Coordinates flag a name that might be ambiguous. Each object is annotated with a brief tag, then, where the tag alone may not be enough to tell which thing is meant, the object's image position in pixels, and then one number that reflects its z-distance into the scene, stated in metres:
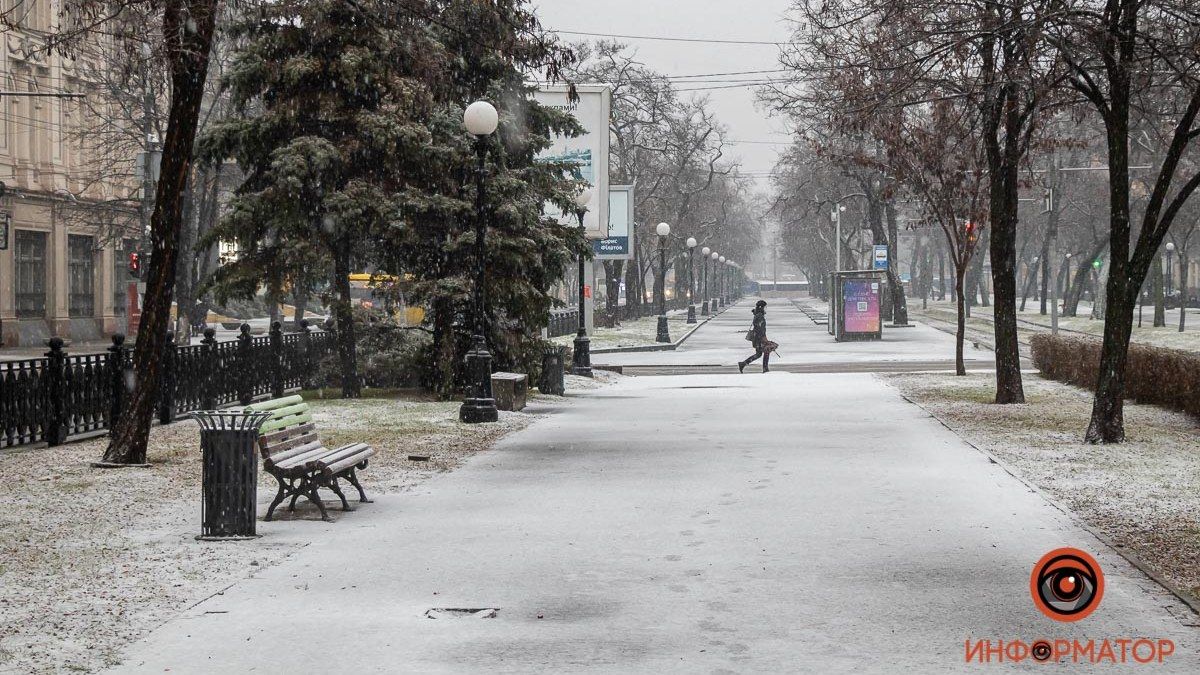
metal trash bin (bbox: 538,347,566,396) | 26.64
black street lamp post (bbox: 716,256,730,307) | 130.50
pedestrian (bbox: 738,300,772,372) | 34.47
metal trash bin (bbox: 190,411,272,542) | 10.56
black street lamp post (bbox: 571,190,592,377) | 31.52
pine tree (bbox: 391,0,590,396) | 24.17
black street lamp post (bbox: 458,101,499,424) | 20.41
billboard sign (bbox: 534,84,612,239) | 40.00
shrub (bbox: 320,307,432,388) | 26.31
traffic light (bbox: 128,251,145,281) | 38.00
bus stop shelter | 50.44
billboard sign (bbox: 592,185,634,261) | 49.41
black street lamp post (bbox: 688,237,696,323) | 72.03
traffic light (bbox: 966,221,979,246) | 29.83
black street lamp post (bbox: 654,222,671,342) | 50.88
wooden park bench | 11.30
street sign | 56.97
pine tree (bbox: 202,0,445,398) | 23.92
